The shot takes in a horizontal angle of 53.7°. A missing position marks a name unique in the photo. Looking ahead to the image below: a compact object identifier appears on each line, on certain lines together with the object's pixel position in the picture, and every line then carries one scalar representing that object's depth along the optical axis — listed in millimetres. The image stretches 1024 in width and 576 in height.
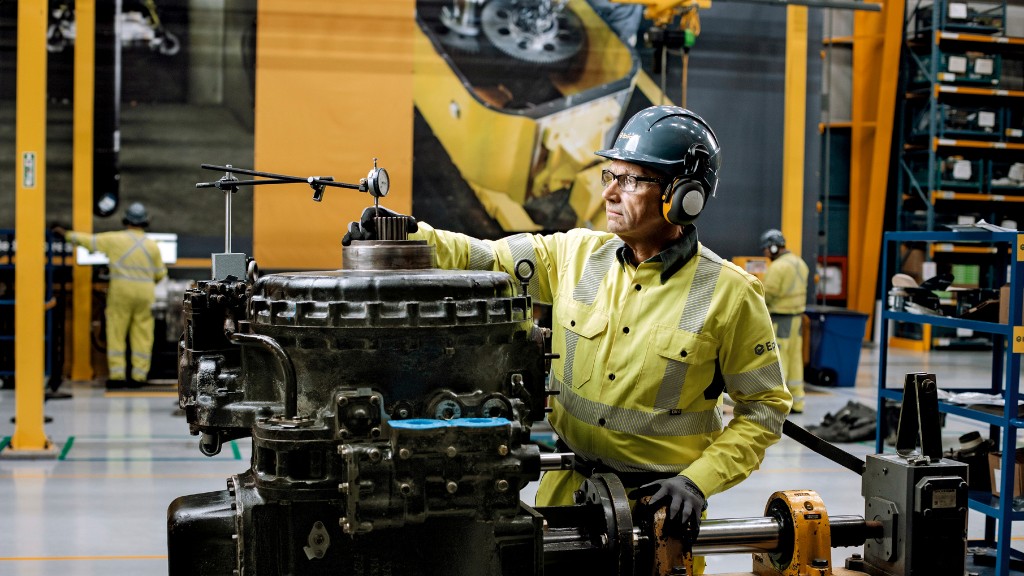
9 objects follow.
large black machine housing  1427
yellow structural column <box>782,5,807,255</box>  9922
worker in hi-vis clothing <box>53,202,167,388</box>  9086
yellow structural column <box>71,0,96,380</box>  9445
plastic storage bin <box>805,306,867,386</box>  10258
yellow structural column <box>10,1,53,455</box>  6262
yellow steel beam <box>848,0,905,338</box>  13859
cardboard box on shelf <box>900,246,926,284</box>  12938
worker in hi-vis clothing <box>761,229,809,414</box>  9023
